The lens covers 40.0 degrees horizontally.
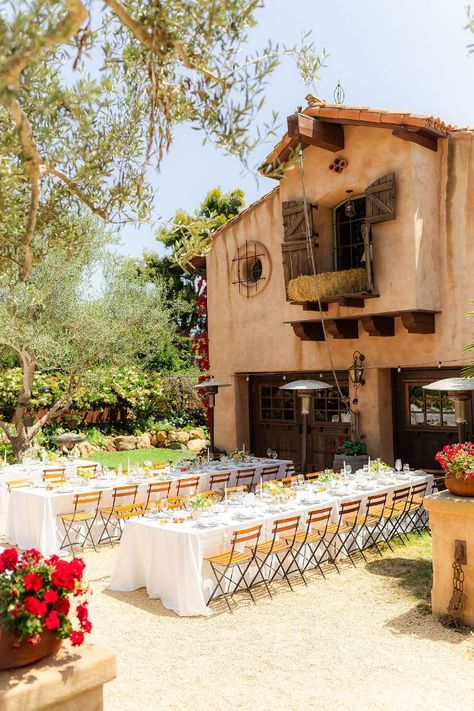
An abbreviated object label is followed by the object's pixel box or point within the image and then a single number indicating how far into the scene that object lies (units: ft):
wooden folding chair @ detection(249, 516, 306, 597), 26.76
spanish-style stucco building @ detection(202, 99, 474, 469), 41.14
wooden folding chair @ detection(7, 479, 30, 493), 40.27
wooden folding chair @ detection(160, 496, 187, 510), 33.19
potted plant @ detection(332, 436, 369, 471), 43.75
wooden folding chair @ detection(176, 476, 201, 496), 38.78
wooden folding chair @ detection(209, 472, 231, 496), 40.68
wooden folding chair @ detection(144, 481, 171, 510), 37.30
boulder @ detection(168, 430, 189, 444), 72.49
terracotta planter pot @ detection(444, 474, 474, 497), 22.54
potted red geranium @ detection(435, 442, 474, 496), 22.52
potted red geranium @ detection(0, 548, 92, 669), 11.60
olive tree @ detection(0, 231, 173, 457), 49.29
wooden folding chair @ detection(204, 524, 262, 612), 25.20
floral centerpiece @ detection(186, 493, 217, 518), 27.68
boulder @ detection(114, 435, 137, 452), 69.92
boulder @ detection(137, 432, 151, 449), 71.61
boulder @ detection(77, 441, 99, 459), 65.82
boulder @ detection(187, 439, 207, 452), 71.75
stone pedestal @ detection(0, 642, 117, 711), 10.89
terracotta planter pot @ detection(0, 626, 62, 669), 11.55
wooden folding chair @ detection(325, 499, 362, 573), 30.08
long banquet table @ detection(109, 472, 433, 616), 24.91
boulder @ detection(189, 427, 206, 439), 73.92
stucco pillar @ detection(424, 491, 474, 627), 22.15
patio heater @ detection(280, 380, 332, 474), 40.29
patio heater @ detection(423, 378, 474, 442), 34.83
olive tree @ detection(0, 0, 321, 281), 12.59
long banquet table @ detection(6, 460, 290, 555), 32.83
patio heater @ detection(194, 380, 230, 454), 48.21
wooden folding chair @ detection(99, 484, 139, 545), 33.60
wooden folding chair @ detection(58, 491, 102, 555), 32.91
